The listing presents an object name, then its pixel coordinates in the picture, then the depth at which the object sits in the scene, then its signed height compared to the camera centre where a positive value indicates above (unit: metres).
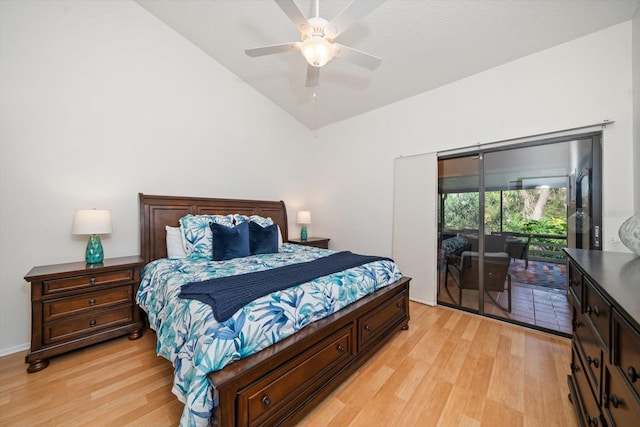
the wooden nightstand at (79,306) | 1.86 -0.82
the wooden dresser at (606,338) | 0.74 -0.51
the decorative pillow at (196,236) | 2.69 -0.29
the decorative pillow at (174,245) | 2.71 -0.39
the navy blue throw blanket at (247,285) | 1.29 -0.49
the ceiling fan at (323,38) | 1.63 +1.39
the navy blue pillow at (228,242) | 2.57 -0.35
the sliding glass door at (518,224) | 2.37 -0.15
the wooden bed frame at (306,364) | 1.10 -0.92
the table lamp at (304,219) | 4.23 -0.15
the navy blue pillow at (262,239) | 2.88 -0.35
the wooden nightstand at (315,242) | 3.99 -0.53
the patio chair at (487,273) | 2.77 -0.77
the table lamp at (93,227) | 2.16 -0.15
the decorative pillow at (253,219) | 3.19 -0.12
